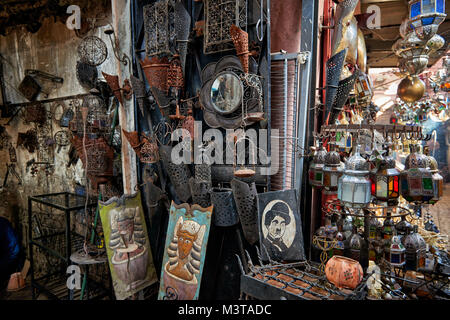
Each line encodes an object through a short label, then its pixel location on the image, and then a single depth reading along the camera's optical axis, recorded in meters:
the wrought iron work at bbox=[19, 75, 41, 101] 3.68
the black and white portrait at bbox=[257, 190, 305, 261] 1.63
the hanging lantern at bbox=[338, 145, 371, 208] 1.41
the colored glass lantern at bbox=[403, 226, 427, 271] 1.46
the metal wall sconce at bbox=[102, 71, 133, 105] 2.47
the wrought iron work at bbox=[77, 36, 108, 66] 2.62
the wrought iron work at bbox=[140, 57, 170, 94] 2.13
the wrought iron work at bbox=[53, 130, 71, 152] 3.47
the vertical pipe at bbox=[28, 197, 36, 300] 3.11
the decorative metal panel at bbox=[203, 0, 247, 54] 1.80
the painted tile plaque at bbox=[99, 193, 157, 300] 2.16
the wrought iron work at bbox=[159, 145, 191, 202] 2.13
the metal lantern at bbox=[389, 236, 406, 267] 1.43
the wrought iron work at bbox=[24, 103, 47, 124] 3.63
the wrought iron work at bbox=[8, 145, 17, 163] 4.27
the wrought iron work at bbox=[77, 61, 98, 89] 2.88
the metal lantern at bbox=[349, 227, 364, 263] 1.54
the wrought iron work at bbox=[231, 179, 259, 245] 1.74
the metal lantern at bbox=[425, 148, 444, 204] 1.34
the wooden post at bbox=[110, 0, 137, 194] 2.51
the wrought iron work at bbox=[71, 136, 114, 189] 2.52
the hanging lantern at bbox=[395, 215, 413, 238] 1.52
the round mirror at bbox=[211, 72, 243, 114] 1.88
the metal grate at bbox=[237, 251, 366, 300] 1.28
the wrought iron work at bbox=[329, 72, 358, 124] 1.82
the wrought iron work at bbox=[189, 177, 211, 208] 1.96
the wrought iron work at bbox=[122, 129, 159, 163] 2.30
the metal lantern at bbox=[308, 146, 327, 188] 1.74
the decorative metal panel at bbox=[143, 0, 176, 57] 2.17
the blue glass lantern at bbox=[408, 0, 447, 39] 1.52
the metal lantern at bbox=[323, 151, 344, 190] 1.66
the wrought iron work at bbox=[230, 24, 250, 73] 1.67
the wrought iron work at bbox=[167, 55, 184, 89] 2.12
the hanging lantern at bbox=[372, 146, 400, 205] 1.43
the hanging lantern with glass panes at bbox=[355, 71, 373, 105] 2.38
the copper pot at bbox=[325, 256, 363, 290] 1.32
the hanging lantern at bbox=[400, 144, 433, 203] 1.35
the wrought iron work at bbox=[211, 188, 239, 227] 1.87
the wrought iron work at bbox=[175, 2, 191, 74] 2.07
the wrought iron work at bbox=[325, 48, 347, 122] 1.74
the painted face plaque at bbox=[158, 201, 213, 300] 1.89
